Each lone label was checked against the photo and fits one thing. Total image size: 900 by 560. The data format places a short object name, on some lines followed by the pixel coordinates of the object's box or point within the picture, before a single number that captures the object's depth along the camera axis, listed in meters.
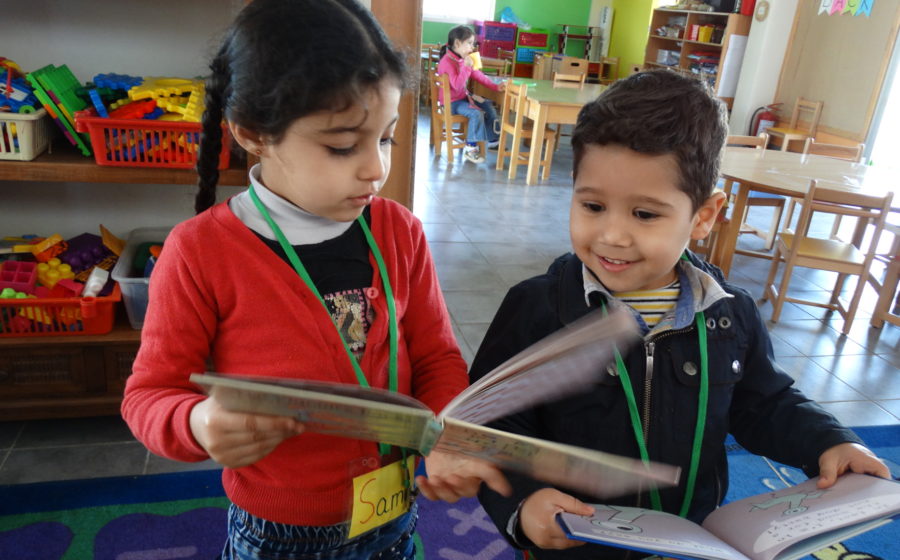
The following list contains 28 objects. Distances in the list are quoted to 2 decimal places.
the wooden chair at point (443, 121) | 6.38
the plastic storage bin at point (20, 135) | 1.61
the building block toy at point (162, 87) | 1.65
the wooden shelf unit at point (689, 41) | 7.55
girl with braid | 0.76
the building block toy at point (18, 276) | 1.79
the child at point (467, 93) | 6.33
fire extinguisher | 7.17
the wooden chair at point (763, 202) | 4.13
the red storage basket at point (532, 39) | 10.78
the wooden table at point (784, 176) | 3.35
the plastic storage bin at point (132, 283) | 1.81
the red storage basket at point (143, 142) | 1.63
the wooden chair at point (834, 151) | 4.46
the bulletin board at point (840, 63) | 6.04
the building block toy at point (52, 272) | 1.85
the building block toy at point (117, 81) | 1.70
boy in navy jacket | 0.85
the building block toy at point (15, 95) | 1.62
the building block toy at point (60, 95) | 1.63
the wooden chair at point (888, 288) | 3.31
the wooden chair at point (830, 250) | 3.00
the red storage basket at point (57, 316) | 1.78
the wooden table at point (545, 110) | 5.63
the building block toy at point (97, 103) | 1.61
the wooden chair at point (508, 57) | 10.68
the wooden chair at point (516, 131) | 6.08
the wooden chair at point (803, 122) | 6.61
